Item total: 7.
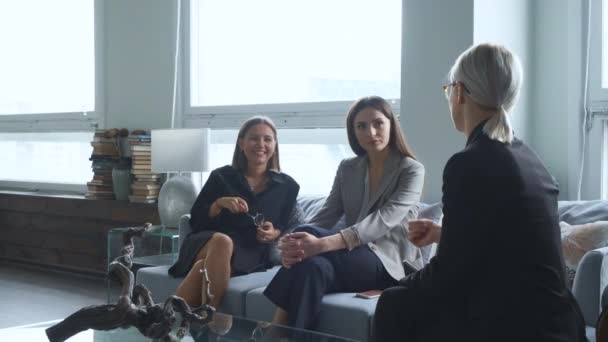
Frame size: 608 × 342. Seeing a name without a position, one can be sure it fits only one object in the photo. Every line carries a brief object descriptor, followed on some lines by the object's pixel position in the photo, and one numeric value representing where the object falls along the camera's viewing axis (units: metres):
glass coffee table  2.73
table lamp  5.19
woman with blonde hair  2.10
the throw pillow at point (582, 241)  3.10
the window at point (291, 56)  5.05
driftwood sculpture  2.27
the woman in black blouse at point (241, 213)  4.05
